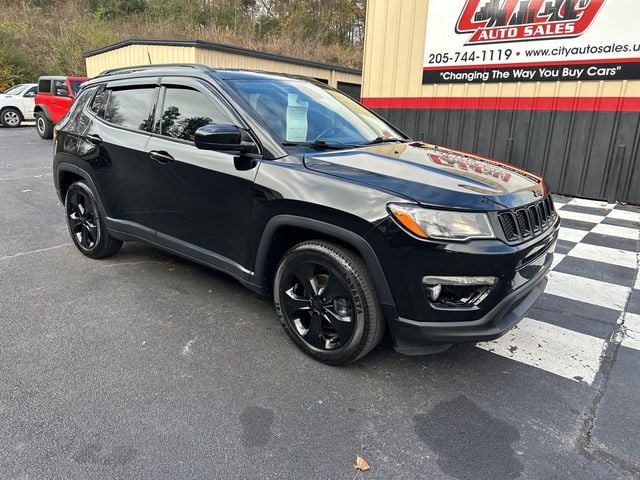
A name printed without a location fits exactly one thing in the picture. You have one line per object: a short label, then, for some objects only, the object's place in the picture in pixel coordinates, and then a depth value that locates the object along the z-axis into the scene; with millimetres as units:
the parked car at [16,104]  16547
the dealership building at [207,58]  12211
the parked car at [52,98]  13484
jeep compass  2297
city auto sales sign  6737
